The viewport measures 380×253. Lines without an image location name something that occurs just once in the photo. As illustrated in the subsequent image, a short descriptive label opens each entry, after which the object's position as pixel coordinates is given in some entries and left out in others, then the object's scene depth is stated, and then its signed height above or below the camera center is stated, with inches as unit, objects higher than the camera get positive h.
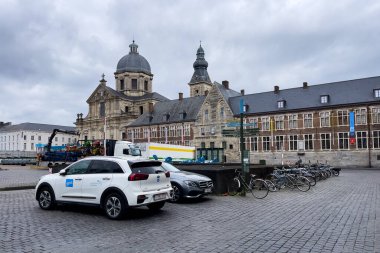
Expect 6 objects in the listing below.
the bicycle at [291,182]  697.0 -73.9
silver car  507.2 -58.5
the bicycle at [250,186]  601.0 -72.8
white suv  376.5 -43.9
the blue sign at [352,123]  1836.9 +125.3
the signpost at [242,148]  601.4 -2.8
